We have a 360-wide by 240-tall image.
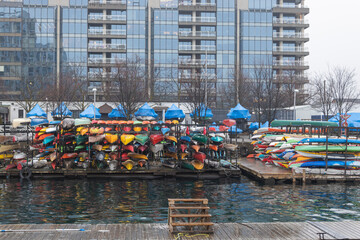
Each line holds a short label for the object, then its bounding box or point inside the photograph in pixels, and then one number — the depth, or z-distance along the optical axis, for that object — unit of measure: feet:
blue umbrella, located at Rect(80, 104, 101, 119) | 119.46
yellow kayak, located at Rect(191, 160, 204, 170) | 73.87
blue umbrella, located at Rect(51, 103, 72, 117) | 128.32
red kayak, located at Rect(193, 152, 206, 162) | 74.43
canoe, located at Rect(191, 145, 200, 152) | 74.59
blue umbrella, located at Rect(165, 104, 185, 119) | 112.06
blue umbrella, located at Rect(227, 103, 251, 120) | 112.78
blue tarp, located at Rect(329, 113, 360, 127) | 111.86
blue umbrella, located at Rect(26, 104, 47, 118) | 119.14
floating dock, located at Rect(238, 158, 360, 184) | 70.69
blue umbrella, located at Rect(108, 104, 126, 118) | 129.39
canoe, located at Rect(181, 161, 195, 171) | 74.90
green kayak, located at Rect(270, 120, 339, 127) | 91.25
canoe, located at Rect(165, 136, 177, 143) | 74.87
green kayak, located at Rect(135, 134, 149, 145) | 73.92
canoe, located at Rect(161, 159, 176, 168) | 76.43
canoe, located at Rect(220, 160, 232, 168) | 78.32
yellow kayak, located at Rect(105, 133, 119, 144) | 74.18
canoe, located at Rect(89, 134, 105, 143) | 73.72
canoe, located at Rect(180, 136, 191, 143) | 76.69
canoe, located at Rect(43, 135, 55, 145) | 78.89
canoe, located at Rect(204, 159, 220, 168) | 76.23
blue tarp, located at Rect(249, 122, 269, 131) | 142.15
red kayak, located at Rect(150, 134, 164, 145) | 75.00
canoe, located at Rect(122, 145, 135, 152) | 74.89
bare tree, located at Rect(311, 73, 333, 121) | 145.89
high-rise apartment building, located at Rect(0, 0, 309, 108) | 225.15
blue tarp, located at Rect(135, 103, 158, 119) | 108.47
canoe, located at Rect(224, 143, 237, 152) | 81.20
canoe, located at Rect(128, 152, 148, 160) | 75.80
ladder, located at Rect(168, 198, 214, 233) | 33.14
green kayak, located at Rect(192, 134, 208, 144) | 77.00
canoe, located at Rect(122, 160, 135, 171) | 74.08
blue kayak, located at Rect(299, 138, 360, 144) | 71.77
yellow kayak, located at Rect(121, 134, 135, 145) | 73.41
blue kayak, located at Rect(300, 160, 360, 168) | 72.49
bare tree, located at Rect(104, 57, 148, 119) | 143.74
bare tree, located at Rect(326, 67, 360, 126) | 150.92
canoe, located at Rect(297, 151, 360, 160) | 71.82
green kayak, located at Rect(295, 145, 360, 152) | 71.15
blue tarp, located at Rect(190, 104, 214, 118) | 129.68
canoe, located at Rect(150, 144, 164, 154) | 76.13
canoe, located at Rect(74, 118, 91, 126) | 79.63
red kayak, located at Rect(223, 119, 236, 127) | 96.55
